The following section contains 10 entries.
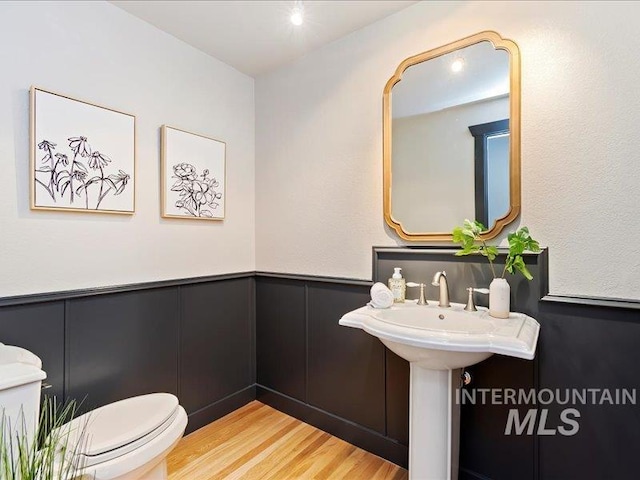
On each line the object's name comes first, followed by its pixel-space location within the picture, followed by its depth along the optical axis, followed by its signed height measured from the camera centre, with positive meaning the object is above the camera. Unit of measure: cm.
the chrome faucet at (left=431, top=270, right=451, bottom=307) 157 -23
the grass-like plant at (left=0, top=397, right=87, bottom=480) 79 -60
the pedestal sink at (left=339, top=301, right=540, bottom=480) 112 -41
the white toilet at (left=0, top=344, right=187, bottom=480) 102 -77
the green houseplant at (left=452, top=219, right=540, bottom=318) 134 -6
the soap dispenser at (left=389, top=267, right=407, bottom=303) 170 -26
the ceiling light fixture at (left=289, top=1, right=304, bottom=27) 168 +119
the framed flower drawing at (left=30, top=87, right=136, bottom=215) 147 +40
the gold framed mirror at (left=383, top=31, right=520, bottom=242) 147 +49
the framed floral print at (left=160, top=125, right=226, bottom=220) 195 +40
